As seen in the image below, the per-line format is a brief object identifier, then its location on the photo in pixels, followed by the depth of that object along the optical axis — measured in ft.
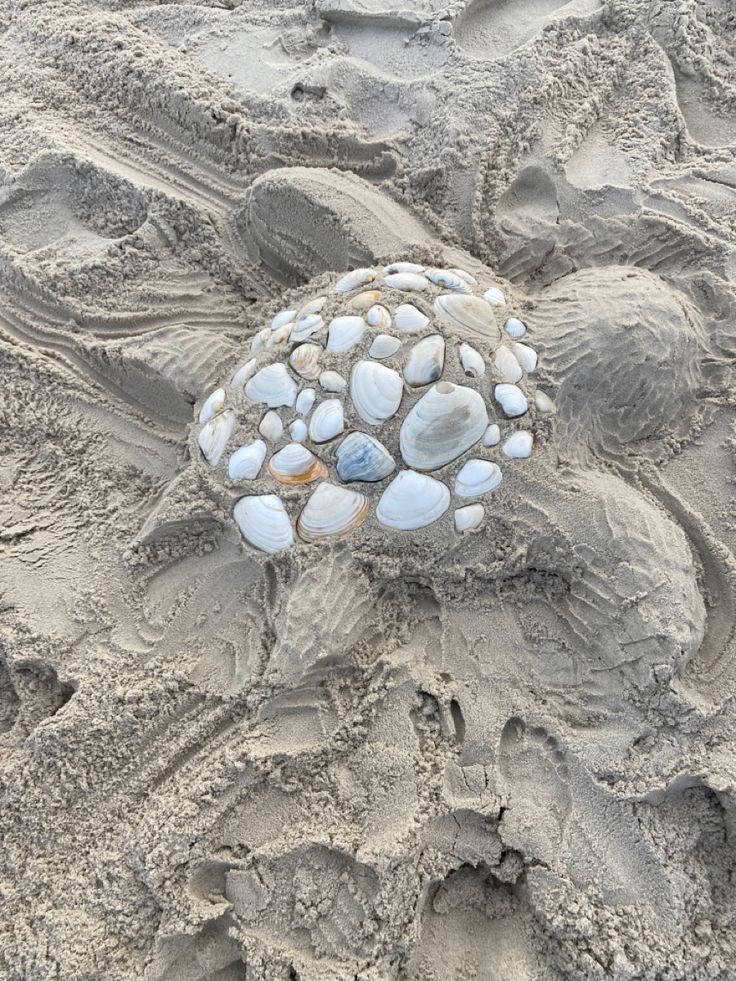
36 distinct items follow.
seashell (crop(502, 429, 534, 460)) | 2.18
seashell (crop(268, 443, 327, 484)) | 2.17
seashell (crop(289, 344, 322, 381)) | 2.22
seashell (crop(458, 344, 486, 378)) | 2.18
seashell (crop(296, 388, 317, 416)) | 2.20
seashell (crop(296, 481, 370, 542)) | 2.15
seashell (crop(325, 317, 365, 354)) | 2.22
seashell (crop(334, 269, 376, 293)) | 2.33
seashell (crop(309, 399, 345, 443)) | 2.17
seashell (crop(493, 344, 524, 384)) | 2.21
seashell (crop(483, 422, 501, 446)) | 2.16
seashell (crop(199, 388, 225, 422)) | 2.31
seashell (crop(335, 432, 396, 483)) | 2.14
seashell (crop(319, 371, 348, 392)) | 2.19
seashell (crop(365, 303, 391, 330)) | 2.22
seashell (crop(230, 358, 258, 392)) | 2.29
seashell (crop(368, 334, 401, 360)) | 2.19
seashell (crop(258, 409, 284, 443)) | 2.22
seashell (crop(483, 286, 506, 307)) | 2.34
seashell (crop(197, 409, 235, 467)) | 2.25
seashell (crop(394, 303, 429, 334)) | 2.22
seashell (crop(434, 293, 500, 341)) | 2.24
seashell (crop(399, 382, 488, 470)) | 2.12
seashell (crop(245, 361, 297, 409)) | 2.22
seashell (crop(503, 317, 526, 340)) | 2.30
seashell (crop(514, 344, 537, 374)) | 2.25
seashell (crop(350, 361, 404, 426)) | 2.15
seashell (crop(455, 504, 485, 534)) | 2.15
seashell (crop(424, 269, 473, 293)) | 2.33
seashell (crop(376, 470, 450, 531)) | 2.13
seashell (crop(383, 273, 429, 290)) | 2.29
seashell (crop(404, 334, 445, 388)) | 2.17
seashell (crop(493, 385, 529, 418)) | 2.18
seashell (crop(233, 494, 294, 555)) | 2.17
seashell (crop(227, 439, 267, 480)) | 2.21
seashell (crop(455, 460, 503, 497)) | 2.15
